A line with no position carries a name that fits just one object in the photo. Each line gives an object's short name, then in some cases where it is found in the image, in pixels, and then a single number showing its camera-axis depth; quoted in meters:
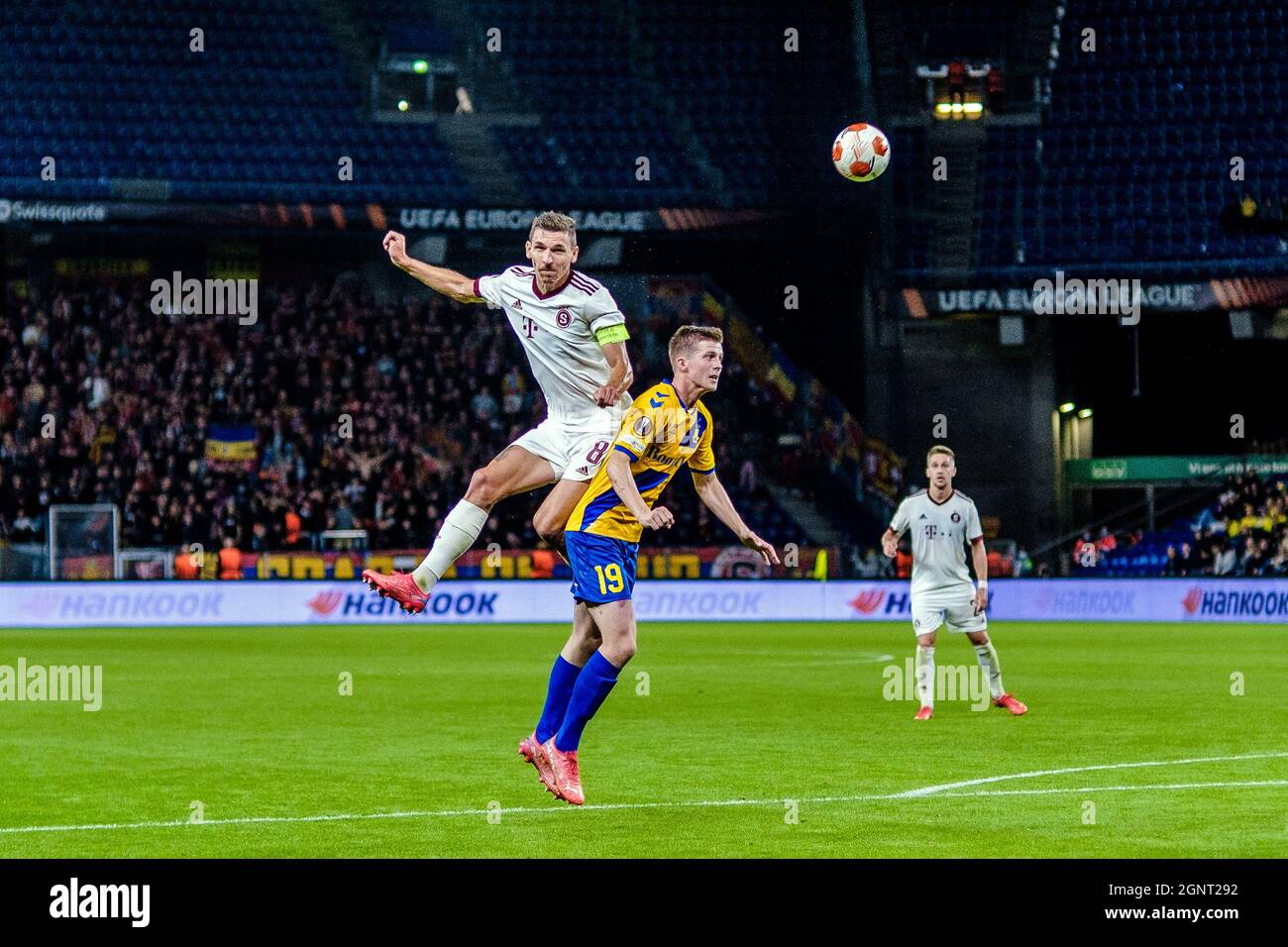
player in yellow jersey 9.63
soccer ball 17.56
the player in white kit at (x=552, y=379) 10.52
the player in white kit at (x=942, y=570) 15.16
